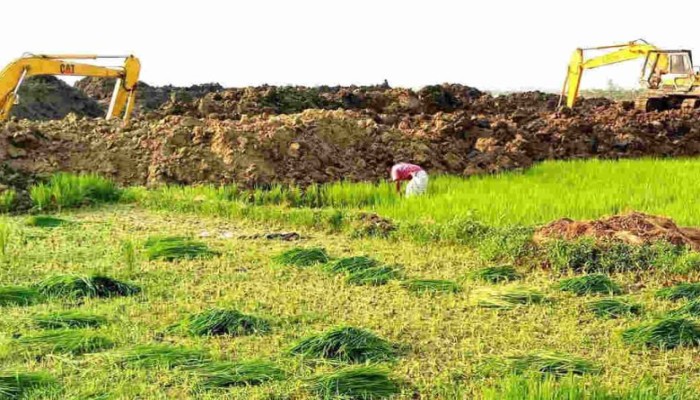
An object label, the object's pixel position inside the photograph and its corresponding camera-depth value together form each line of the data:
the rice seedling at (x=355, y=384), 4.11
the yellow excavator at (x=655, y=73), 21.50
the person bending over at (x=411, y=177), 10.27
